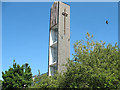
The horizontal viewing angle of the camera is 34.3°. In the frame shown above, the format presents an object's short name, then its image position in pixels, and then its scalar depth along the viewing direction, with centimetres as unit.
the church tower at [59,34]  1511
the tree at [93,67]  865
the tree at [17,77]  1598
